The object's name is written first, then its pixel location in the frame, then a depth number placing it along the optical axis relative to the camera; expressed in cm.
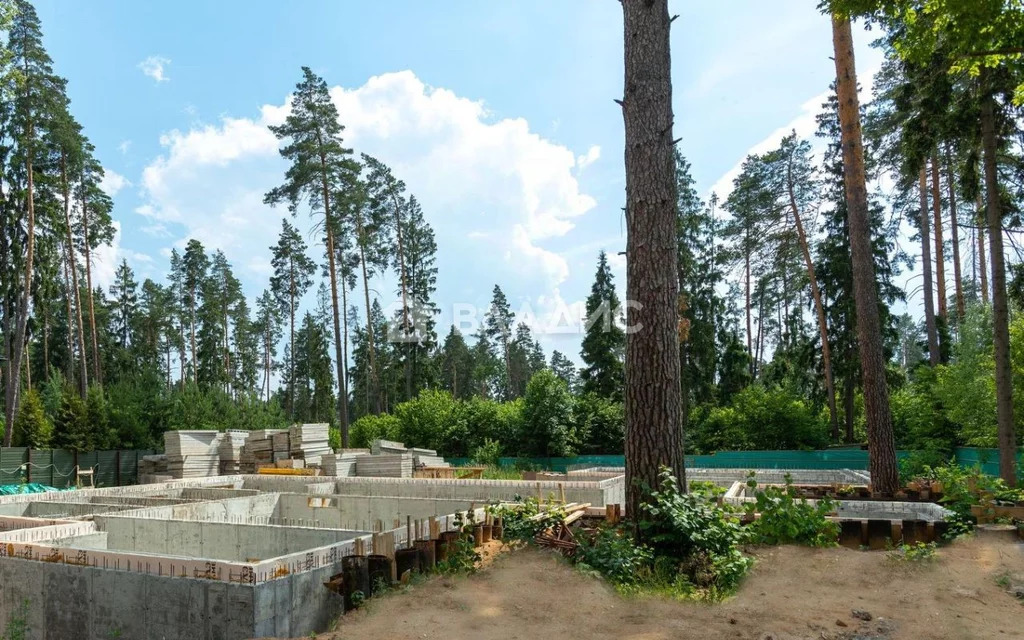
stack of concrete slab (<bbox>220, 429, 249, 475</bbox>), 2027
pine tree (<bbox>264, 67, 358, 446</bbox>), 2512
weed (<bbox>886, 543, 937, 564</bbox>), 576
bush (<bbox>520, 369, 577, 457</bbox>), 2409
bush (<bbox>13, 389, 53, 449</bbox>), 2247
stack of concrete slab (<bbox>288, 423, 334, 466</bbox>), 1953
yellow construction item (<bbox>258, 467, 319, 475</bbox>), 1770
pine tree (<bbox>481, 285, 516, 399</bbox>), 5638
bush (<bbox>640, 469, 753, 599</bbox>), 548
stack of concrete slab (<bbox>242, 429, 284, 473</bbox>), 2008
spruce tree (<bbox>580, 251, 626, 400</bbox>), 3003
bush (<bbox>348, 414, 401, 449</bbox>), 2923
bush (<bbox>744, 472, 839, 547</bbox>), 643
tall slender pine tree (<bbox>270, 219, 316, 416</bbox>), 4231
